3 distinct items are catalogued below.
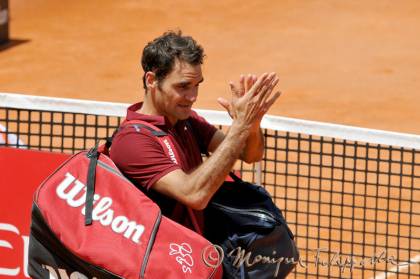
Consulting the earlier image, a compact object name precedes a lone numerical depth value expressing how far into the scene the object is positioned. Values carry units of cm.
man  973
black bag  1015
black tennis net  1401
